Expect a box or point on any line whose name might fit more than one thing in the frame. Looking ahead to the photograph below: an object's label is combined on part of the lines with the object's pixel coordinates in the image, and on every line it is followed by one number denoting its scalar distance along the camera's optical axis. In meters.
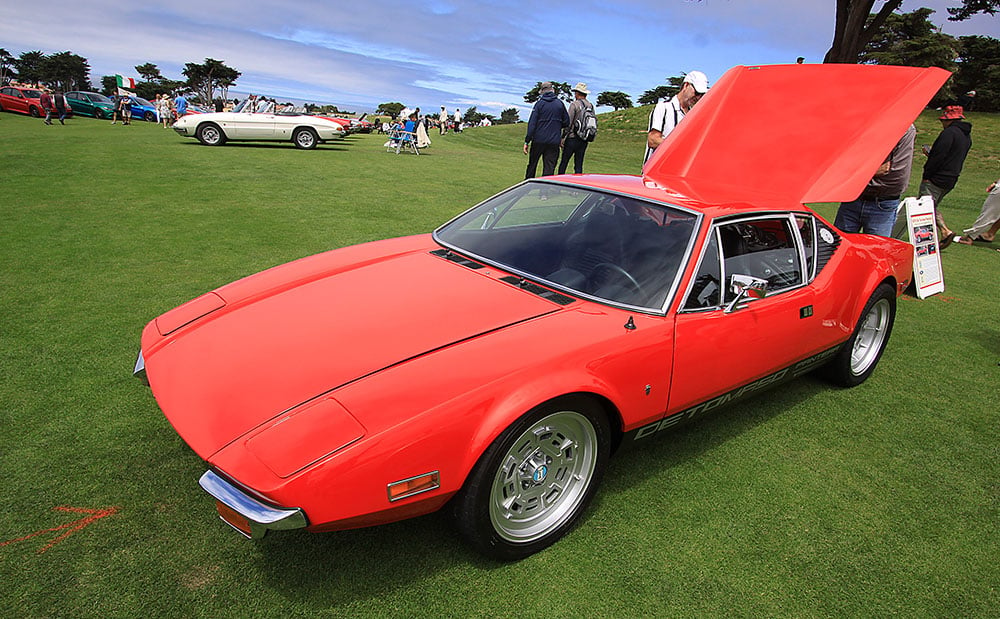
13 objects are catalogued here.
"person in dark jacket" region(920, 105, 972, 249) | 6.90
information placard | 5.78
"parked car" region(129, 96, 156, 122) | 26.85
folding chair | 18.00
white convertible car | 15.25
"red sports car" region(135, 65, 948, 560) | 1.81
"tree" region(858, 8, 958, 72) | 33.12
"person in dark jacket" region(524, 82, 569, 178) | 8.81
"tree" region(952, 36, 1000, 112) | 31.73
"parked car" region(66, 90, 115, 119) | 25.64
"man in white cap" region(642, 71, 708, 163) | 5.46
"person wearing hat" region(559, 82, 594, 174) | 9.15
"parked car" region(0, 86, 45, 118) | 25.11
